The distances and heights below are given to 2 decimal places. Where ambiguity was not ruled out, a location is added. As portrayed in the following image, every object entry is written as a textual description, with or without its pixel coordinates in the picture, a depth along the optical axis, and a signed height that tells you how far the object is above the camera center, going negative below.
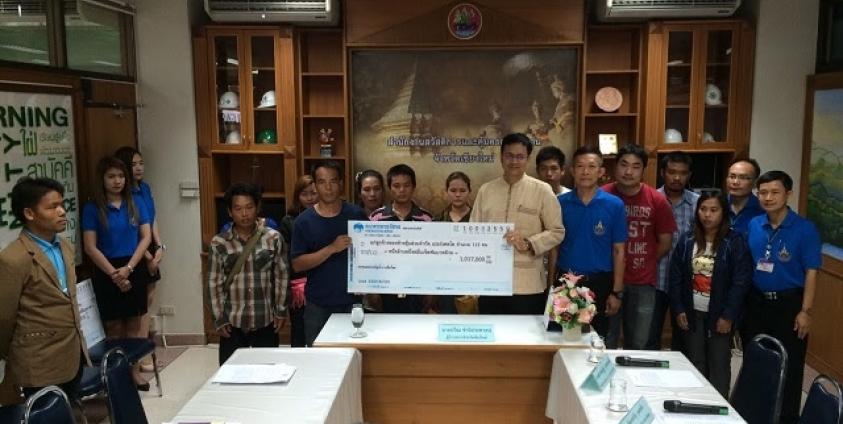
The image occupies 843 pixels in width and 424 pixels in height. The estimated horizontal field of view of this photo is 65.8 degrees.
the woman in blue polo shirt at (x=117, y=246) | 4.10 -0.63
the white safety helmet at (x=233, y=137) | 4.99 +0.08
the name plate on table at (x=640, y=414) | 1.97 -0.82
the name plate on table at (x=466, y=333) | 3.13 -0.91
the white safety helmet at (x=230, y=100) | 4.96 +0.36
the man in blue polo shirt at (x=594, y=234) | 3.39 -0.45
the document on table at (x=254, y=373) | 2.55 -0.91
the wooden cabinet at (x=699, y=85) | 4.77 +0.46
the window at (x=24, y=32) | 3.63 +0.67
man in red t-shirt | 3.56 -0.48
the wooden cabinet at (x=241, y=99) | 4.88 +0.36
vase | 3.05 -0.88
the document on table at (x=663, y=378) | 2.54 -0.91
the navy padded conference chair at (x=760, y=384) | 2.44 -0.93
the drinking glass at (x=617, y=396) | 2.32 -0.89
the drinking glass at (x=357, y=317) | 3.14 -0.82
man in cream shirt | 3.36 -0.35
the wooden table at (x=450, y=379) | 3.20 -1.15
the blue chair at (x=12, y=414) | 2.66 -1.10
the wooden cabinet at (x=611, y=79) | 5.06 +0.53
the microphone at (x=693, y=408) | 2.26 -0.91
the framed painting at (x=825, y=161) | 4.34 -0.10
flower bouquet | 2.97 -0.72
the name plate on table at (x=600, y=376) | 2.49 -0.87
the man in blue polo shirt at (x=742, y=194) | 3.53 -0.26
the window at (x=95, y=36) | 4.23 +0.76
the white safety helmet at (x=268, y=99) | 4.97 +0.37
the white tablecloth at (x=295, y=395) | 2.28 -0.93
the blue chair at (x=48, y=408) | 2.05 -0.84
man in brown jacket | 2.71 -0.64
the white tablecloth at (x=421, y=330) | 3.09 -0.91
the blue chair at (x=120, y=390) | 2.34 -0.89
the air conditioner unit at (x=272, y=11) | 4.66 +0.98
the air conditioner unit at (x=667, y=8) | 4.59 +0.98
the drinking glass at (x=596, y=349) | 2.85 -0.89
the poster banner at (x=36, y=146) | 3.57 +0.01
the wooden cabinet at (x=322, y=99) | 5.11 +0.39
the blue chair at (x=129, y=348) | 3.77 -1.19
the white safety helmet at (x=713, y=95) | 4.87 +0.39
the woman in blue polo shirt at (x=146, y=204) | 4.38 -0.39
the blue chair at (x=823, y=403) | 2.09 -0.85
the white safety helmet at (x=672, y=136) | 4.89 +0.08
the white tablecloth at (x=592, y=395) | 2.27 -0.93
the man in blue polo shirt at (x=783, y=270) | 3.17 -0.61
